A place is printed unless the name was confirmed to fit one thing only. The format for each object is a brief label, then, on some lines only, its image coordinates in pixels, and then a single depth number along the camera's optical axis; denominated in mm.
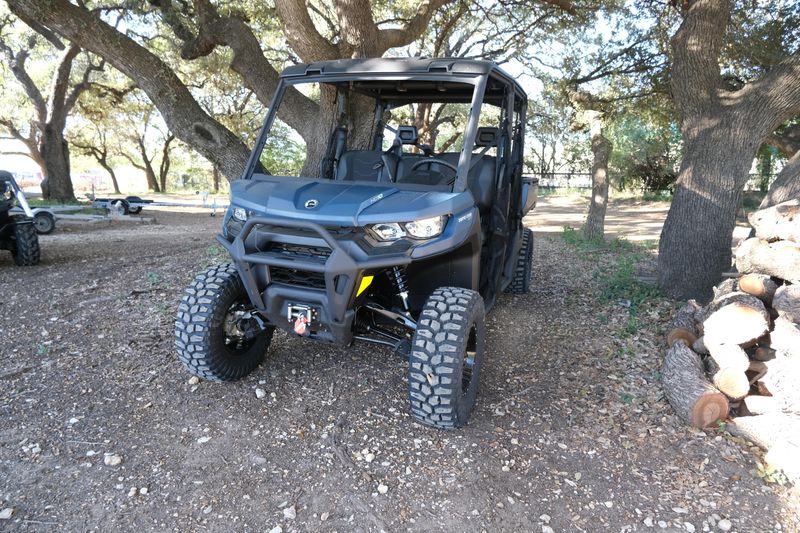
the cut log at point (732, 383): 3238
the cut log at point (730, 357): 3293
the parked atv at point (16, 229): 6855
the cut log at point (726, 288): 4262
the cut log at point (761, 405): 3096
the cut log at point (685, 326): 4109
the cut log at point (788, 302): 3355
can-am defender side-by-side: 2896
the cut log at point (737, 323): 3336
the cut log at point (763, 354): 3389
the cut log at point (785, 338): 3139
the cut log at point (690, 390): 3236
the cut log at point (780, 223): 3947
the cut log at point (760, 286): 3752
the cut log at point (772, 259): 3697
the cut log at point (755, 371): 3320
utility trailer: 14125
